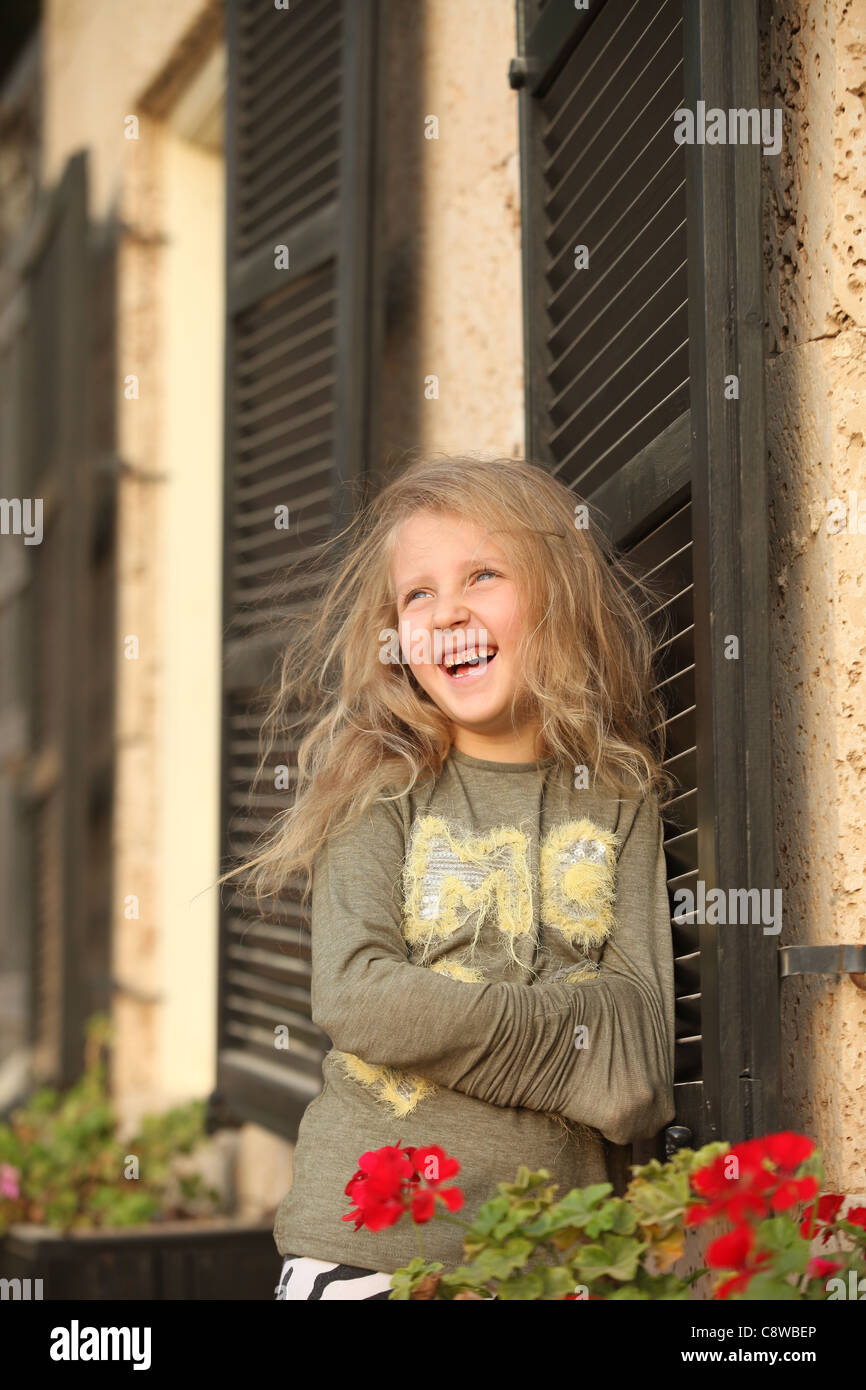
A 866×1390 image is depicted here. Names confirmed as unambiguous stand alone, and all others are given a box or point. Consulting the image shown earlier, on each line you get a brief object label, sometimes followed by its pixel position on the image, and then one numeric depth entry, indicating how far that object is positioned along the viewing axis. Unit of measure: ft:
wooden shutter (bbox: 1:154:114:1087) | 21.20
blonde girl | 10.07
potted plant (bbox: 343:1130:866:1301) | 9.27
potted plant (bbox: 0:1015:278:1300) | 13.88
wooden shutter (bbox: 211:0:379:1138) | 13.31
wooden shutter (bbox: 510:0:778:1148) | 10.15
